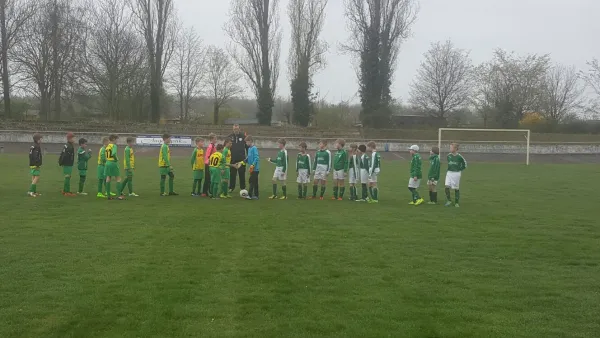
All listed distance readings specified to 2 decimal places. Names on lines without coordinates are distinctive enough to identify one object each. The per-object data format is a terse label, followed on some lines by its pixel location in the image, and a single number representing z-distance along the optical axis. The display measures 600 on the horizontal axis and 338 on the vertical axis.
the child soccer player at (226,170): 15.38
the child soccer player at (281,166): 15.55
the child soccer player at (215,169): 15.03
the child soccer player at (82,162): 15.24
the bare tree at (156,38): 49.88
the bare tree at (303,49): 53.16
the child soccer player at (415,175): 15.01
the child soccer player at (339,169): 15.83
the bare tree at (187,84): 59.94
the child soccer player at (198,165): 15.52
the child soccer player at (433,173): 14.96
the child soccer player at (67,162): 15.03
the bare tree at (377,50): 51.53
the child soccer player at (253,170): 15.36
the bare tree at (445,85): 58.53
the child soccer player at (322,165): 15.89
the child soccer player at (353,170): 15.81
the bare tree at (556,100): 57.50
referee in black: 15.86
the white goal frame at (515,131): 36.97
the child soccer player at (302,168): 15.69
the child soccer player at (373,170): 15.02
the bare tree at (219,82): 60.41
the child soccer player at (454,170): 14.68
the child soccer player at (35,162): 14.63
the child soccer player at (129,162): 14.92
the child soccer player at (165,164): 15.36
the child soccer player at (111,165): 14.44
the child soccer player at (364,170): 15.53
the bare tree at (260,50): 52.84
